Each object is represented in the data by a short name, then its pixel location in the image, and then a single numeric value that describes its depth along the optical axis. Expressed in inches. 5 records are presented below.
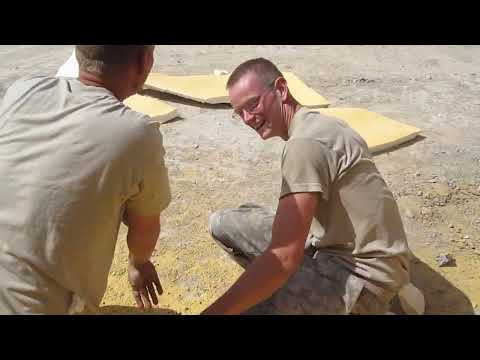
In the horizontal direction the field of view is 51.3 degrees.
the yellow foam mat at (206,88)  219.1
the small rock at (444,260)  133.0
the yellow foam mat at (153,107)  202.7
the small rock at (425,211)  153.3
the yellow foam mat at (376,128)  187.3
